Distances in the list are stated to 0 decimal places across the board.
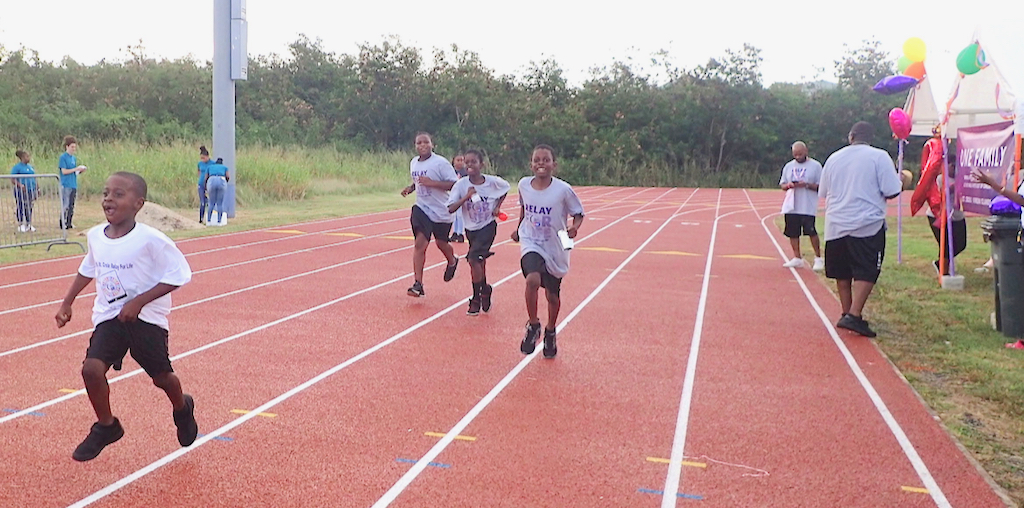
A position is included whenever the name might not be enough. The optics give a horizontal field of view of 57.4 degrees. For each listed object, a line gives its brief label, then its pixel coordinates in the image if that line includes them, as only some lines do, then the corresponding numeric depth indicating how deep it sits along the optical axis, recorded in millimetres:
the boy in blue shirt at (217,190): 18302
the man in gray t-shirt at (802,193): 12164
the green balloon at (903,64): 11540
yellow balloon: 11344
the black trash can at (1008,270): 7723
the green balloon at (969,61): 9523
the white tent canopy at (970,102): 8805
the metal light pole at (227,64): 20453
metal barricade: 12859
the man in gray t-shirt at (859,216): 7973
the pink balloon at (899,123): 10875
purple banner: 9172
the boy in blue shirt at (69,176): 15664
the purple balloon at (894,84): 10820
